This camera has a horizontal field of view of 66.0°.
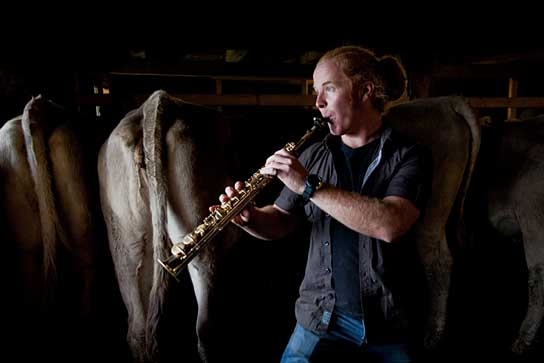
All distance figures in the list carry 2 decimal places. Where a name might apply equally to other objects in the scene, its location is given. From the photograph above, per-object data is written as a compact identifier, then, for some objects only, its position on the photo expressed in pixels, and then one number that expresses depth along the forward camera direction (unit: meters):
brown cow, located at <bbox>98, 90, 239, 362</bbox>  1.93
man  1.41
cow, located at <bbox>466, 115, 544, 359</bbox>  2.40
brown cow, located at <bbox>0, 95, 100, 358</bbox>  2.03
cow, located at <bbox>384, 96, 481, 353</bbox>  2.30
